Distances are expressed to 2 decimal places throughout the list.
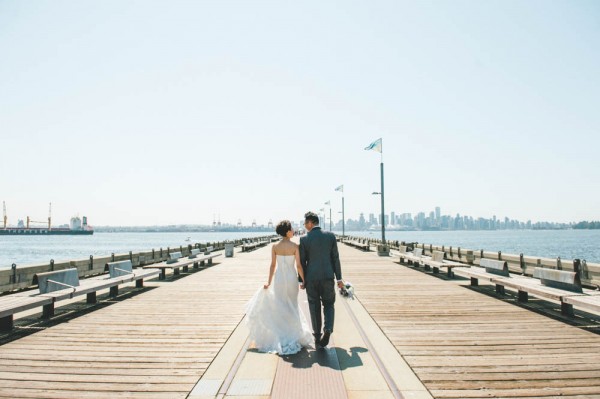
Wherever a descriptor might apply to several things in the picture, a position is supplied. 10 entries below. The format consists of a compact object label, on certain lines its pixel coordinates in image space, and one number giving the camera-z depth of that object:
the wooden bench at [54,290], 7.16
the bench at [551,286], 7.30
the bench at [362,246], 32.29
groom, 6.07
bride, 6.12
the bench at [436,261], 14.48
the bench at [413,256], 17.38
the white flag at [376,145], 28.54
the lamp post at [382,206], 26.19
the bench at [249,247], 32.09
